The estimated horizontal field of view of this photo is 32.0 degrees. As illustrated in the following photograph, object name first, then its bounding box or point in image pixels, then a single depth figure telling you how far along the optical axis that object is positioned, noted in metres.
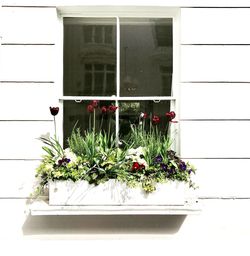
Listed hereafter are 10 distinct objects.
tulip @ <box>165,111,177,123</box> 3.37
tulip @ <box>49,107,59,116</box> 3.27
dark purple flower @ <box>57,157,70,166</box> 3.21
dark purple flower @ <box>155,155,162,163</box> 3.23
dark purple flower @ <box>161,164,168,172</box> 3.22
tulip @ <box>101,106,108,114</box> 3.38
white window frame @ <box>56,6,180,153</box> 3.52
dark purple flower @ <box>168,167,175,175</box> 3.22
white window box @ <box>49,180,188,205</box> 3.21
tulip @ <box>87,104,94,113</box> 3.35
